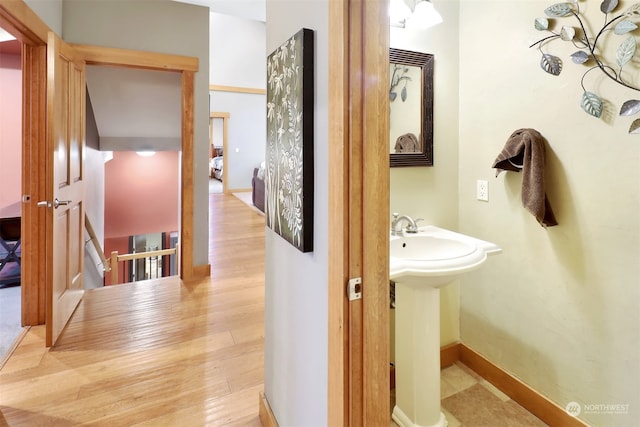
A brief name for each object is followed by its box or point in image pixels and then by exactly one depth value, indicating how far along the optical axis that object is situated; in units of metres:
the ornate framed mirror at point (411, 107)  1.82
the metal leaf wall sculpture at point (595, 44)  1.30
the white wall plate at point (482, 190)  1.94
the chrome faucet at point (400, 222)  1.77
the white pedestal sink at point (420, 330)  1.48
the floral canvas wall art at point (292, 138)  1.00
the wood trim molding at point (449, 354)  2.11
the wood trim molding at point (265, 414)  1.47
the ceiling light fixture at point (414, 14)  1.74
